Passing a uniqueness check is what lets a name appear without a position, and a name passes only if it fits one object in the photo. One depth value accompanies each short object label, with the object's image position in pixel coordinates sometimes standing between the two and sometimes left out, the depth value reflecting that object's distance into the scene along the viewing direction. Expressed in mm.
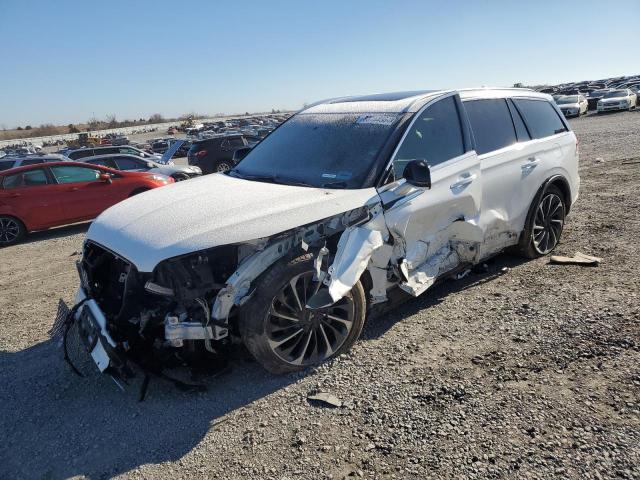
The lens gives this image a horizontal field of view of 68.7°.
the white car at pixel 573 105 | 32719
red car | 9133
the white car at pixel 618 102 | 32125
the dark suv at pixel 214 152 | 17469
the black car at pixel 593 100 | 38156
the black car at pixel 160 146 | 36544
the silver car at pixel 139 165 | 13211
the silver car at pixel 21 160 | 15156
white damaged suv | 3027
